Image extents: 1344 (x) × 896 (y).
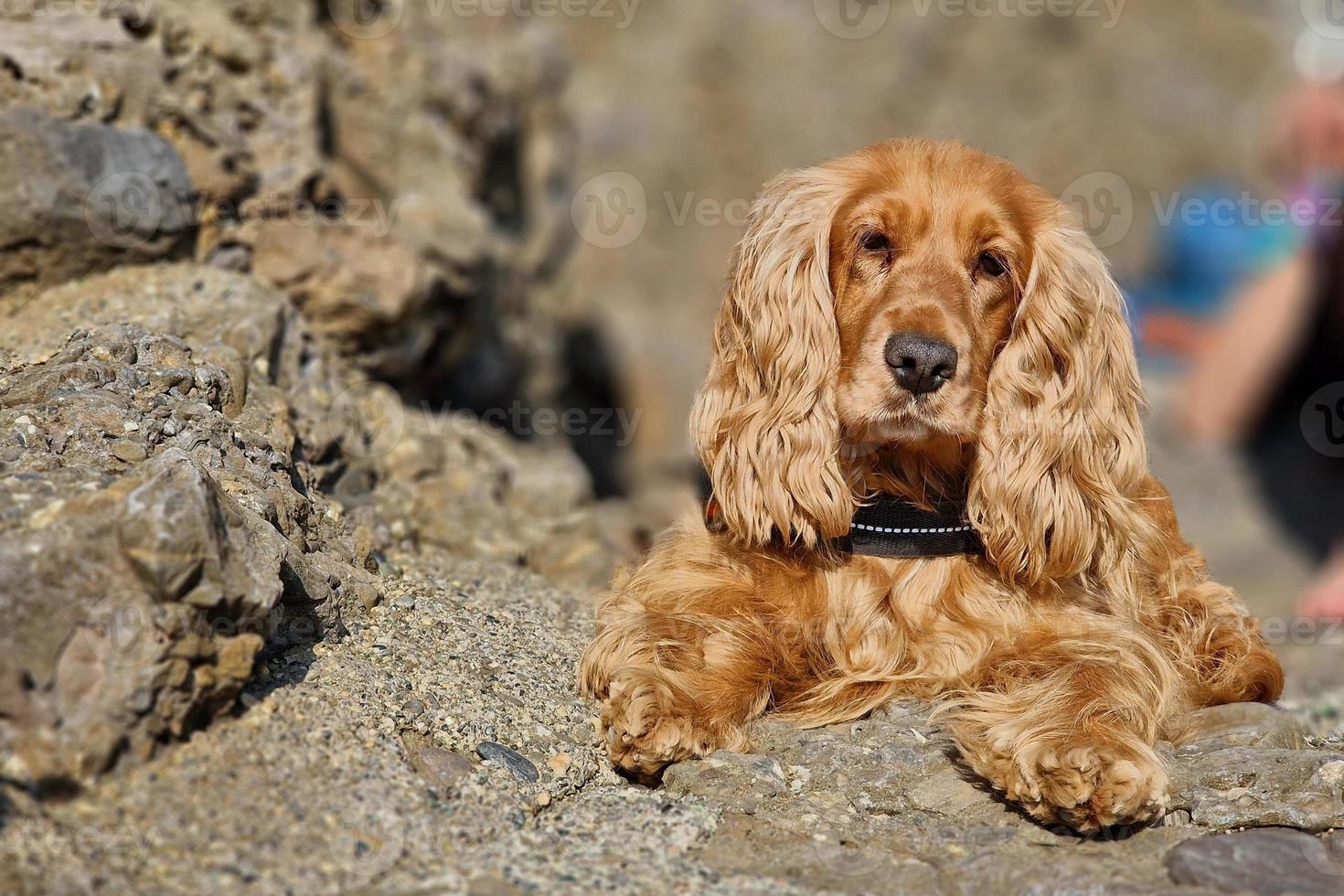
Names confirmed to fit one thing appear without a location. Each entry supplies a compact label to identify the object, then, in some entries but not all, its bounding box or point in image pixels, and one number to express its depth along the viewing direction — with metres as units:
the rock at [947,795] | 3.16
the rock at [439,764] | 2.97
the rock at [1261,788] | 3.10
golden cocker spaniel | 3.45
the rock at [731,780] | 3.15
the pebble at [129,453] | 3.19
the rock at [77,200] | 4.31
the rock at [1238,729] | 3.49
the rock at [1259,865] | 2.80
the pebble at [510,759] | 3.11
